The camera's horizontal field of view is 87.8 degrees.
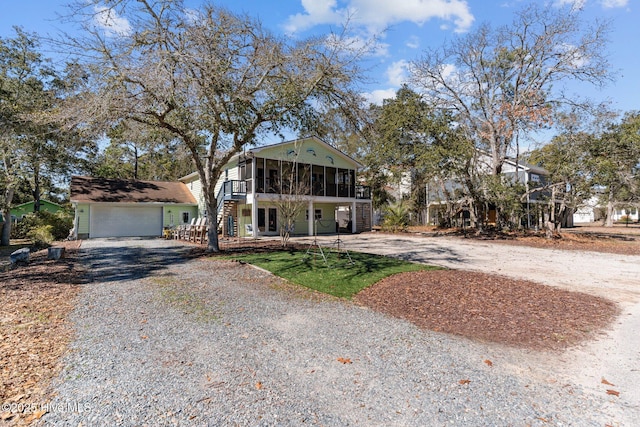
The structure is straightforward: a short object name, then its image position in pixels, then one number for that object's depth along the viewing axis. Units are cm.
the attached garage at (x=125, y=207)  1970
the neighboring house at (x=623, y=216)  4597
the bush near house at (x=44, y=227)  1718
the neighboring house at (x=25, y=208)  3014
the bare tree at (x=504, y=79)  1756
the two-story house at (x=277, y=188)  1977
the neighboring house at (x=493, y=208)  2553
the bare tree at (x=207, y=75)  830
